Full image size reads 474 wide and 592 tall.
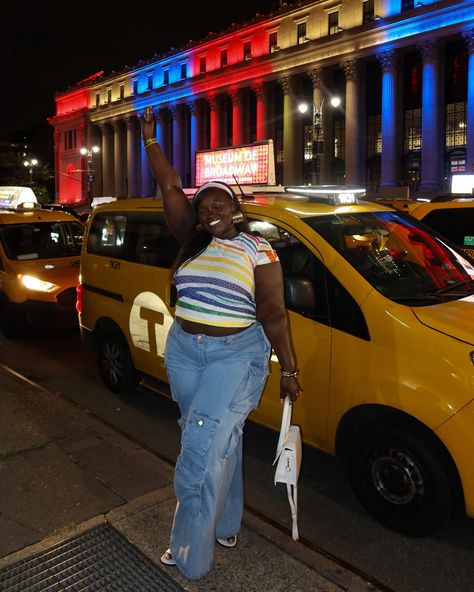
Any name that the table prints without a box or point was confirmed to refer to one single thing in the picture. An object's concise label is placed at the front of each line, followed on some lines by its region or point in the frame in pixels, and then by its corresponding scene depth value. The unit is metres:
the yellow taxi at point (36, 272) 8.62
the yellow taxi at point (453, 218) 7.99
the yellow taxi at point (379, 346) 3.18
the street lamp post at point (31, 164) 67.16
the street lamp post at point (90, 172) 56.06
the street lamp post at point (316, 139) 26.25
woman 2.71
